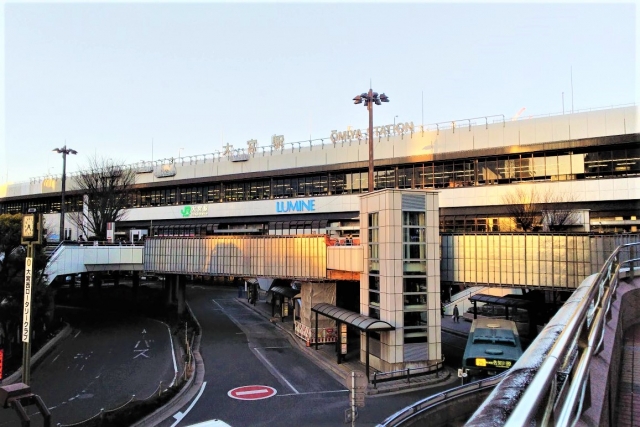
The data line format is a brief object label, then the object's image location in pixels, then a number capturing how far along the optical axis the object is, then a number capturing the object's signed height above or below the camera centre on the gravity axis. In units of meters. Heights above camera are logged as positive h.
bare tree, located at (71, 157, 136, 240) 50.59 +4.26
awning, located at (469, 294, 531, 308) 31.27 -4.78
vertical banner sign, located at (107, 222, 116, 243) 45.12 -0.09
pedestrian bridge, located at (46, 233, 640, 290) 24.47 -1.74
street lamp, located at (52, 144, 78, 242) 41.19 +6.83
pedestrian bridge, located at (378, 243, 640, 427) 2.22 -0.91
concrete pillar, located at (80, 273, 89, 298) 51.84 -5.82
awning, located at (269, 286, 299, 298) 37.12 -4.81
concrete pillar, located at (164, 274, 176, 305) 46.86 -5.65
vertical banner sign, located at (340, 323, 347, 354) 26.34 -6.01
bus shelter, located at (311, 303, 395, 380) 22.67 -4.49
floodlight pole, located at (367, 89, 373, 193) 28.45 +5.52
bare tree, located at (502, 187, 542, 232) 40.19 +1.96
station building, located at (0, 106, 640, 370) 24.14 +4.01
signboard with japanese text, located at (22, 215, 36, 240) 16.41 +0.09
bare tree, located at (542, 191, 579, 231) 39.03 +1.59
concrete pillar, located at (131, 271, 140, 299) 50.38 -5.81
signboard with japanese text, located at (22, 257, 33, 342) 17.00 -2.27
